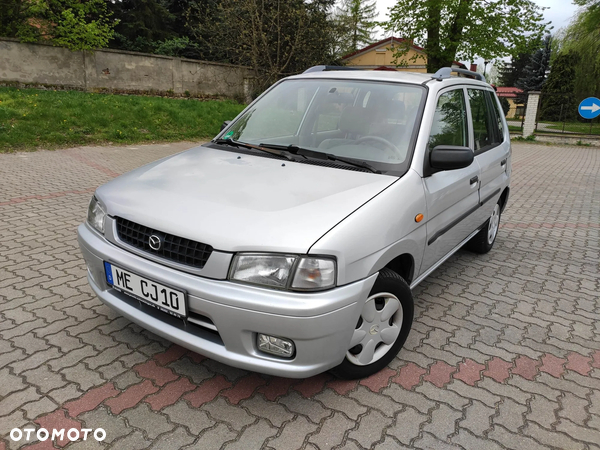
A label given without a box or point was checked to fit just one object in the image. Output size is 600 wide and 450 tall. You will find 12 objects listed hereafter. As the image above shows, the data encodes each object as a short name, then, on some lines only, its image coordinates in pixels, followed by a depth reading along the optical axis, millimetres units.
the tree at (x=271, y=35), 18328
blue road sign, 17688
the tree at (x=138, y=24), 23484
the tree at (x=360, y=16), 31186
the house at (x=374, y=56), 32719
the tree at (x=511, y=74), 61559
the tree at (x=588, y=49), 23344
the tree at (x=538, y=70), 45219
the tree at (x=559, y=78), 28088
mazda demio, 2076
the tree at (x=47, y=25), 15211
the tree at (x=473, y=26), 19562
